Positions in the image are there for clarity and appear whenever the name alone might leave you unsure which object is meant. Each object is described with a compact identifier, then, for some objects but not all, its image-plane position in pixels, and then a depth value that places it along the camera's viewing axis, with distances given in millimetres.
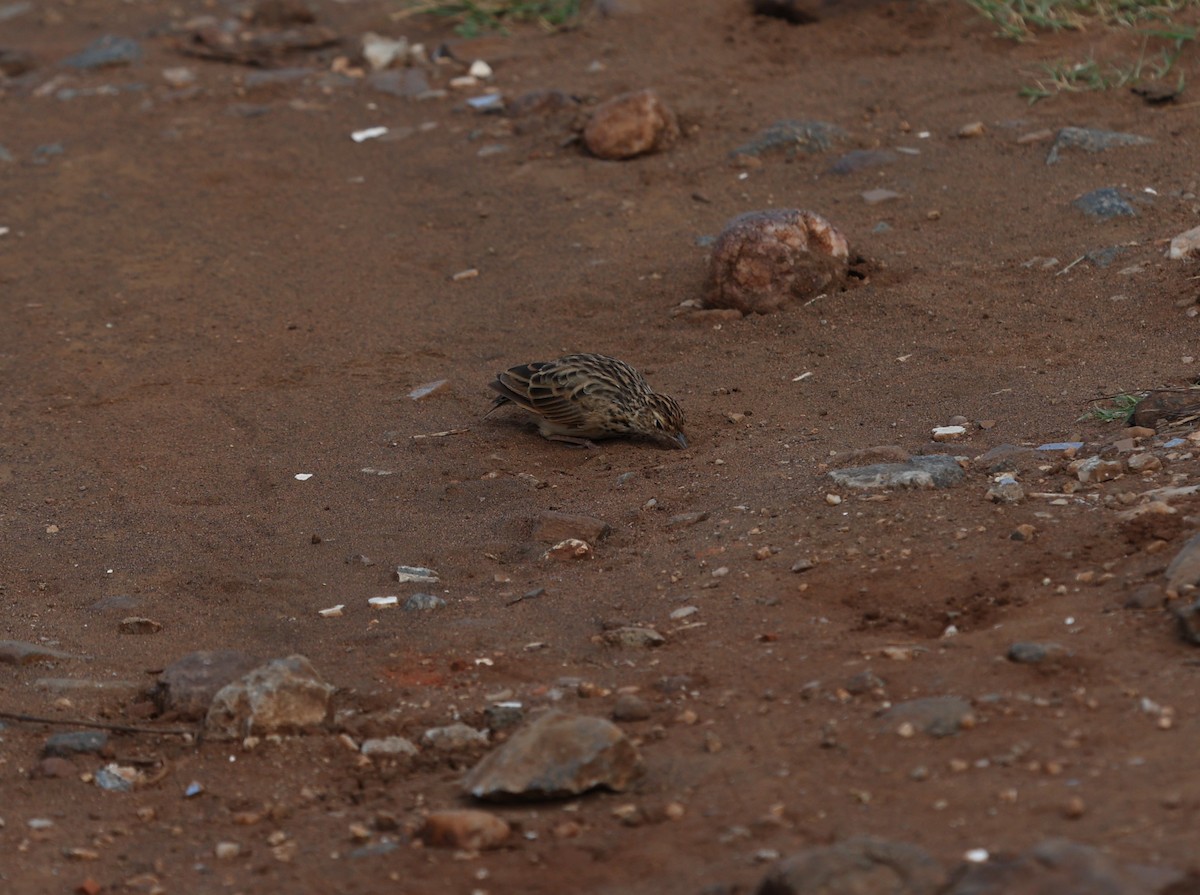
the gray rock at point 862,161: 18234
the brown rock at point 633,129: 19578
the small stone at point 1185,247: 14227
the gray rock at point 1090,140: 17375
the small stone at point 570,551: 10727
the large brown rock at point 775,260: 15164
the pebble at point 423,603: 10117
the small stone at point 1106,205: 15773
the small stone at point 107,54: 24641
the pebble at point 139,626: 10094
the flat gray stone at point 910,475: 10344
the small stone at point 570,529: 10953
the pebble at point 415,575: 10648
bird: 12680
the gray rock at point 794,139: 18984
